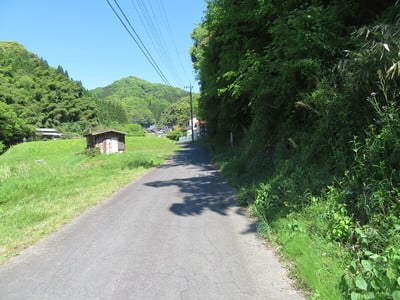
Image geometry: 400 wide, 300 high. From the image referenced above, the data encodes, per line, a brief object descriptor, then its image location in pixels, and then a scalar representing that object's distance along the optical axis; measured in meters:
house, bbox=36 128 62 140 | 86.07
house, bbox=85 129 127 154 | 41.78
